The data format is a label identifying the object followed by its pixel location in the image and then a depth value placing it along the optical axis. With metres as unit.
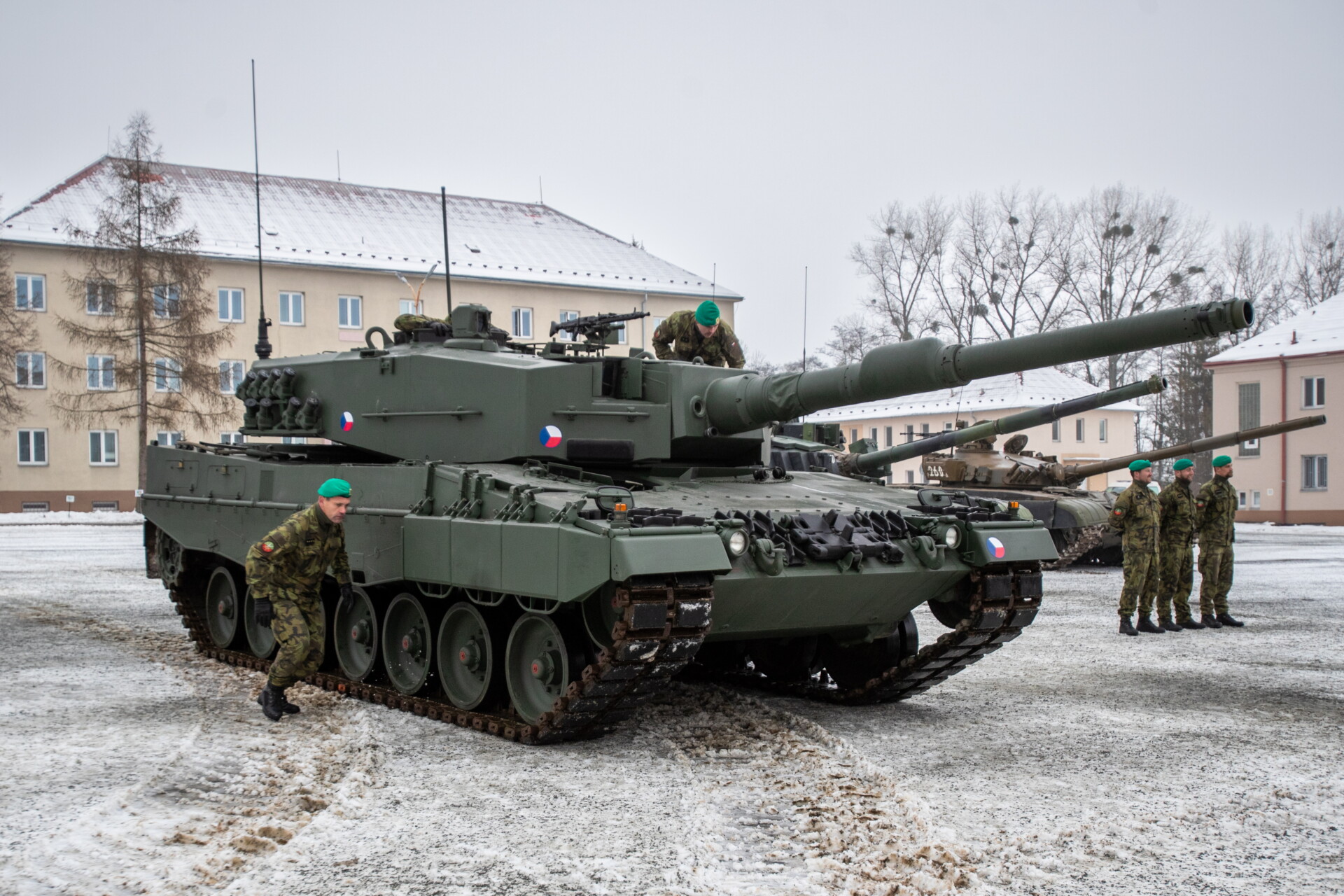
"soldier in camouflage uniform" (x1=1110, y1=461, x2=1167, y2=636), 13.70
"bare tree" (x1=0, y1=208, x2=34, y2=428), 36.47
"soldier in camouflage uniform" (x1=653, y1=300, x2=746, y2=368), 10.56
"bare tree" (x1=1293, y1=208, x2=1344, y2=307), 49.44
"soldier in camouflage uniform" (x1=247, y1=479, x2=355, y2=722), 8.95
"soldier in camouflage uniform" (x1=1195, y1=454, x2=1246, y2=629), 14.47
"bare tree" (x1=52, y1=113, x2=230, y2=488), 35.66
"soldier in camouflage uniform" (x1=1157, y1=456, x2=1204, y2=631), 14.21
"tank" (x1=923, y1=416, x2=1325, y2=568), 20.16
